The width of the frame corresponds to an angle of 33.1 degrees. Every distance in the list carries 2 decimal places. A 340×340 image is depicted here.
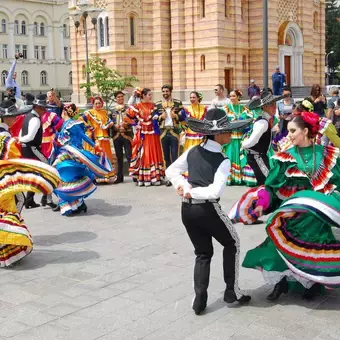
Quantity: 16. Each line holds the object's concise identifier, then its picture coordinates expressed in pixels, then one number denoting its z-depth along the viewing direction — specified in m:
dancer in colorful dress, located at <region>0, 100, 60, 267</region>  6.30
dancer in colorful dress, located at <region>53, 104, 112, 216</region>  8.95
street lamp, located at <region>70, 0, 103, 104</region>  19.56
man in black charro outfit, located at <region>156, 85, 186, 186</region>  11.20
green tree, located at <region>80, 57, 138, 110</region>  23.20
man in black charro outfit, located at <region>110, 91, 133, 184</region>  12.02
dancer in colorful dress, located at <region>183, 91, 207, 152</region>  10.89
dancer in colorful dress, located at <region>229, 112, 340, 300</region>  4.78
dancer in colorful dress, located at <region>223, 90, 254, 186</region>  11.12
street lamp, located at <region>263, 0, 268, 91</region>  12.90
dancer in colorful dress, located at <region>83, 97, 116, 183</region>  11.71
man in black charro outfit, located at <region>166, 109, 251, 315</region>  4.69
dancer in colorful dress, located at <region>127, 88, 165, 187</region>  11.41
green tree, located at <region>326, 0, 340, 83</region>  57.09
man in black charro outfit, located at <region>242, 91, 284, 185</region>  8.21
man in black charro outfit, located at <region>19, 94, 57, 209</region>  8.77
